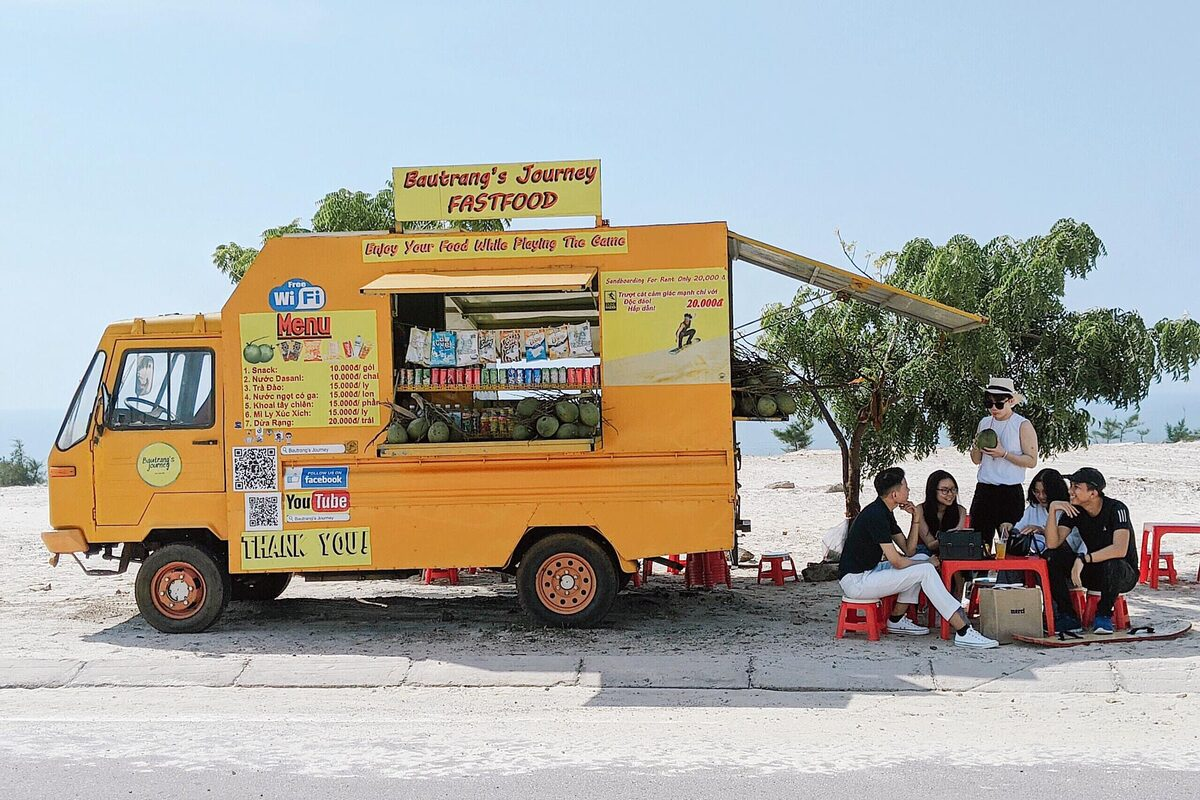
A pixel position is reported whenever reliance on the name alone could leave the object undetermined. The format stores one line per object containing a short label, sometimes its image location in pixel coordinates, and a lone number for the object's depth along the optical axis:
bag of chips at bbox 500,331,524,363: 9.20
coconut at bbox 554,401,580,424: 9.04
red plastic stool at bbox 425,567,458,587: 11.84
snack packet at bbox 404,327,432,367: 9.18
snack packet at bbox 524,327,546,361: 9.16
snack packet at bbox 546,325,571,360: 9.15
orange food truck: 9.04
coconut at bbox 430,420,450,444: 9.06
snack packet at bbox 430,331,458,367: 9.20
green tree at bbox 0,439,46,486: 28.77
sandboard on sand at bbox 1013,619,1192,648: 8.31
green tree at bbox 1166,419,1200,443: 36.35
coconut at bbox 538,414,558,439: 9.05
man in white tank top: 9.66
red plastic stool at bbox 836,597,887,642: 8.64
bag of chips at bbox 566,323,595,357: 9.17
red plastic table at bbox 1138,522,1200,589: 10.61
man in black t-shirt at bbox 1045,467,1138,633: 8.52
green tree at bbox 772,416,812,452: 32.37
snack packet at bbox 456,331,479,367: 9.20
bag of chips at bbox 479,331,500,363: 9.23
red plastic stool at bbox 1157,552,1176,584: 10.84
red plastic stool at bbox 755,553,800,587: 11.34
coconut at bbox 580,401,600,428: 8.98
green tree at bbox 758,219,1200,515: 10.71
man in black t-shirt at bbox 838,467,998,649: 8.48
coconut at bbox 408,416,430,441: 9.10
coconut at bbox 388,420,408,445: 9.09
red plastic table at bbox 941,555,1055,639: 8.58
